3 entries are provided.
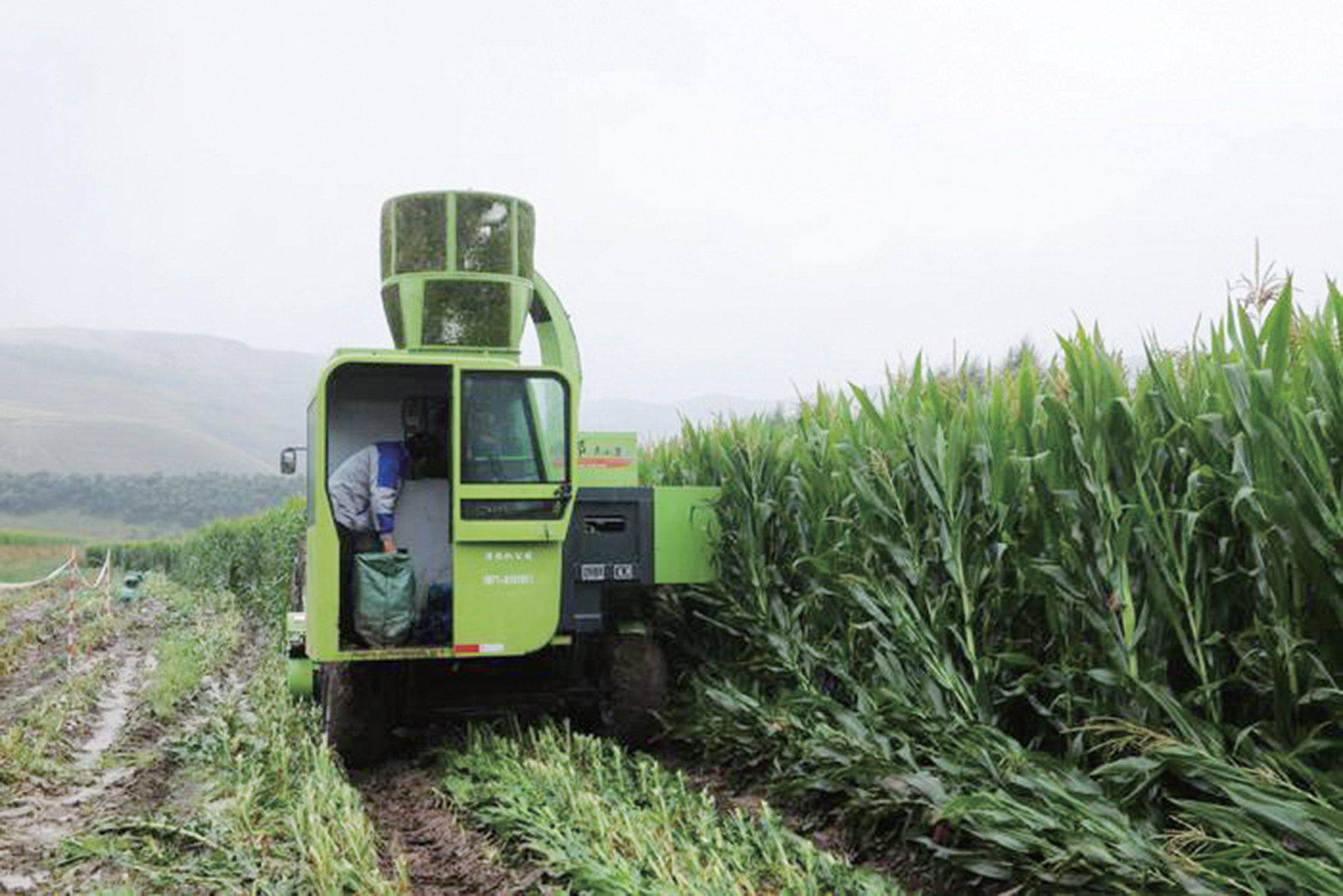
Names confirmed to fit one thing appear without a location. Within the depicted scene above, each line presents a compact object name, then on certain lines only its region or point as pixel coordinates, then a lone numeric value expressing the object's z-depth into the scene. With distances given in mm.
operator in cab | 7195
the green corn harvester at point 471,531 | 7020
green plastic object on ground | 29875
